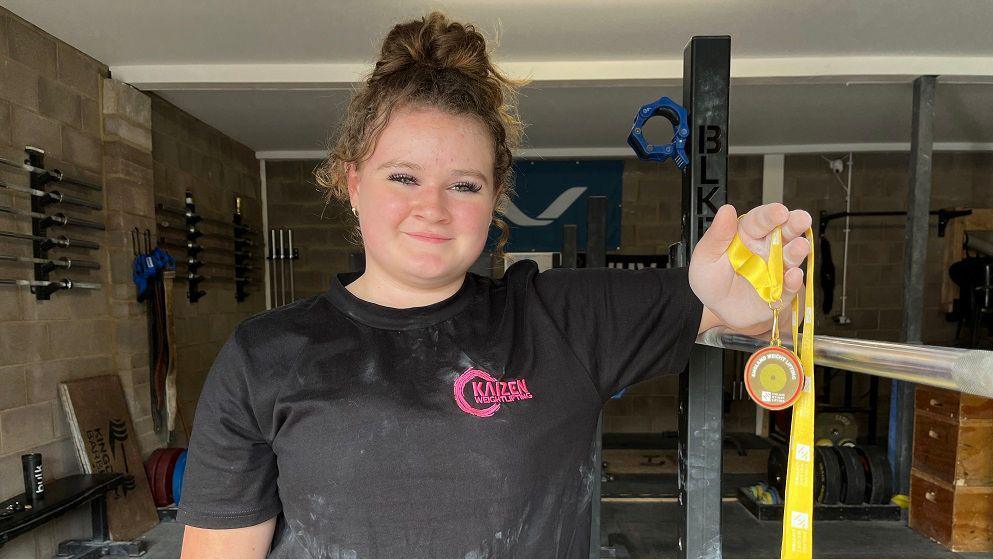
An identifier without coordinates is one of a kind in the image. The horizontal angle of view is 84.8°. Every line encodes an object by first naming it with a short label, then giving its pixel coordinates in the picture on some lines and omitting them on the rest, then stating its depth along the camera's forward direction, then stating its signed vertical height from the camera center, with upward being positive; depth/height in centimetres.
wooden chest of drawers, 298 -120
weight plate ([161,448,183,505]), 329 -133
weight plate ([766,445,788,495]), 362 -144
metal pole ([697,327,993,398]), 44 -10
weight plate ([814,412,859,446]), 461 -146
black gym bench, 225 -115
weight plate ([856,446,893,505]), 352 -145
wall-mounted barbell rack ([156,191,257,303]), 392 +4
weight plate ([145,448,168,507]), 331 -134
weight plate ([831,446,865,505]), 350 -145
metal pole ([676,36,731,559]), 109 -28
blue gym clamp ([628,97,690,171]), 114 +27
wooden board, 286 -106
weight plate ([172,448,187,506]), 327 -136
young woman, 77 -17
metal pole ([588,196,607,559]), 306 +13
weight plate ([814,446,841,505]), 354 -146
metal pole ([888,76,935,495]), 352 +30
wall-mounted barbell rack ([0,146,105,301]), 256 +14
